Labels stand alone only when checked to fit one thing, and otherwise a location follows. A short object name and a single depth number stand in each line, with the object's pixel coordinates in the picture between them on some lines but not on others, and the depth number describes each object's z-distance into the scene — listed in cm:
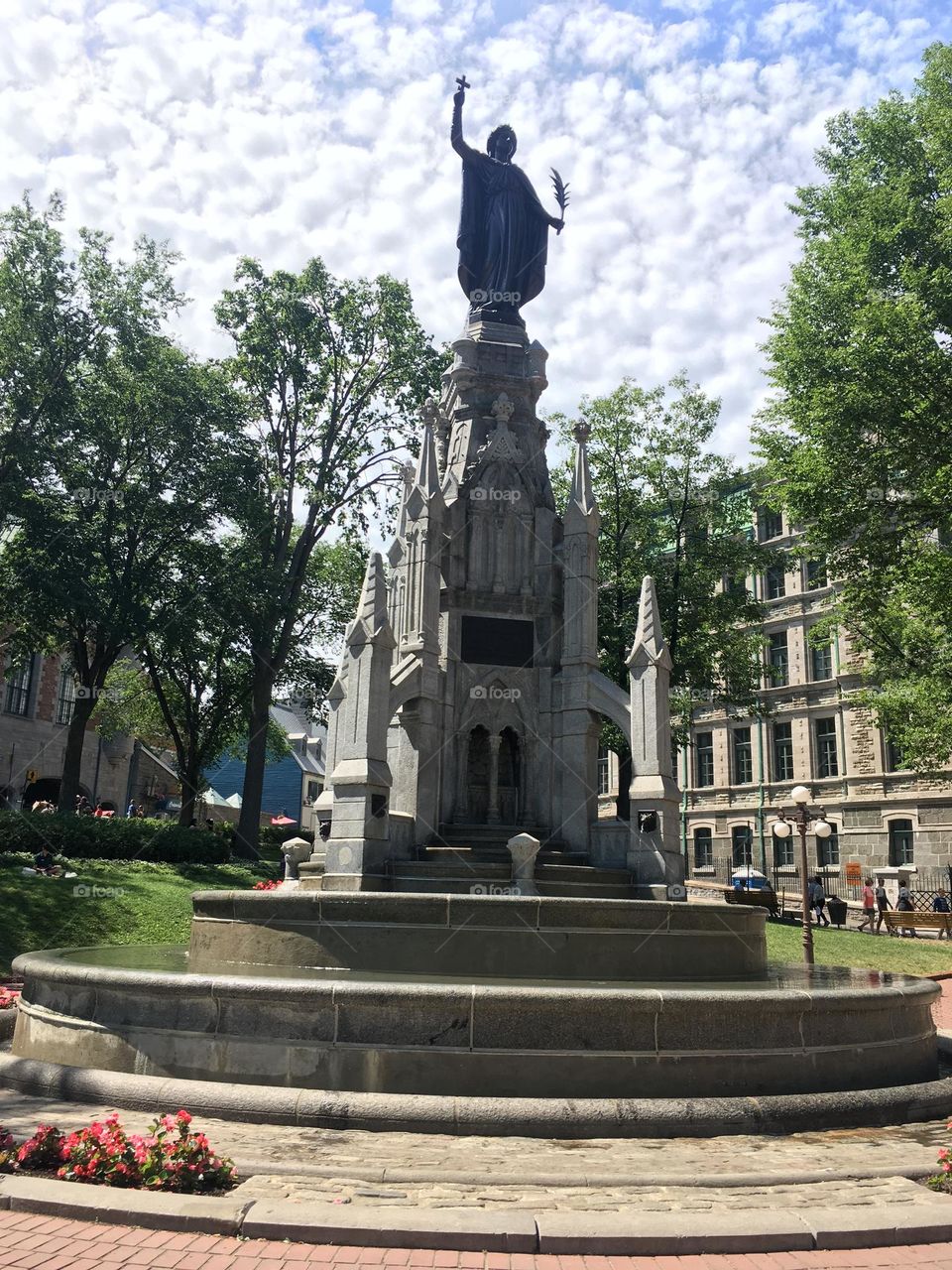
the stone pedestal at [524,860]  1254
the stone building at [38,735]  4756
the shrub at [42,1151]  618
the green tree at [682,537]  3425
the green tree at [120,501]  2884
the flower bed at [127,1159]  592
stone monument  1363
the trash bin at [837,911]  3219
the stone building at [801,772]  4350
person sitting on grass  2253
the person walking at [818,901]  3189
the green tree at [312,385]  3378
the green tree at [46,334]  2856
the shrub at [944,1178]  634
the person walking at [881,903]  3173
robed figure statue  1827
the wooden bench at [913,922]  2958
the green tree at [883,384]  2214
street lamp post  1873
